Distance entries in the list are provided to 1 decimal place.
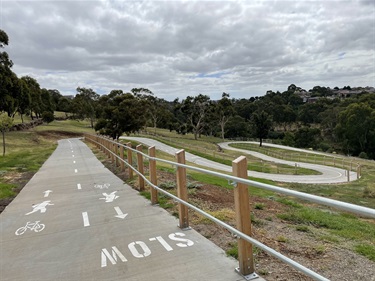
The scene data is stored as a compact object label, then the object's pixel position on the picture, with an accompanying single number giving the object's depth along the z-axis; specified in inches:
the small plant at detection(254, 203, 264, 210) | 301.9
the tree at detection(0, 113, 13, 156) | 1206.9
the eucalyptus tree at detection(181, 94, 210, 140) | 3228.3
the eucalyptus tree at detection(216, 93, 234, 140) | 3356.3
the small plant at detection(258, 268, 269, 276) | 155.4
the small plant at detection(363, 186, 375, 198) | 772.2
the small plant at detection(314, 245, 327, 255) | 183.3
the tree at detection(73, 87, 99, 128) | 3462.1
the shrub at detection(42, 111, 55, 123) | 3145.4
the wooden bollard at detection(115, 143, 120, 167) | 609.1
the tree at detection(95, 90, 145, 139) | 1659.7
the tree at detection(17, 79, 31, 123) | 1846.1
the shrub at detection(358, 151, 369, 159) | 2720.2
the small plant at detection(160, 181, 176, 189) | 365.4
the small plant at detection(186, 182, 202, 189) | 370.2
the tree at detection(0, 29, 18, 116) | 1134.4
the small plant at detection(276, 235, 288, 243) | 202.2
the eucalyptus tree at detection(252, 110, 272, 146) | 3125.0
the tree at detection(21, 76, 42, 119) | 2605.3
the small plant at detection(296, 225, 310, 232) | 233.5
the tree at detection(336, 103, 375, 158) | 2957.7
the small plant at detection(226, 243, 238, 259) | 176.3
